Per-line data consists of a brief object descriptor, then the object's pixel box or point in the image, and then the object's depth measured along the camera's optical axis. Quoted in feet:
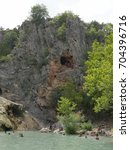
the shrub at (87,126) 180.88
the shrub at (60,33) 294.25
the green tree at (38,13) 338.95
